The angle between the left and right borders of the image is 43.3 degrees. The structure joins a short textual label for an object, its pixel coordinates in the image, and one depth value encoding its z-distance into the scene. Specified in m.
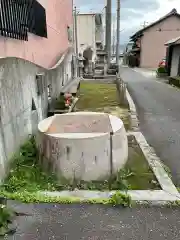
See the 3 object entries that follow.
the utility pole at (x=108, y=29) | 24.72
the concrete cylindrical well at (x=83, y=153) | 3.97
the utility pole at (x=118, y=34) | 28.87
